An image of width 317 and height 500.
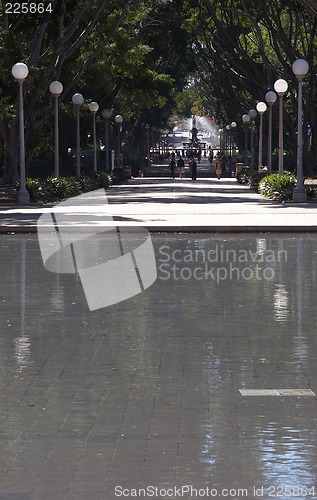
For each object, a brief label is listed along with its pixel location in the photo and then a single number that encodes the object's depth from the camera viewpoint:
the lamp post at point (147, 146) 112.46
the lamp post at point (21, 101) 36.78
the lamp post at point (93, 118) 57.34
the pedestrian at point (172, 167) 85.36
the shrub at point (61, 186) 39.81
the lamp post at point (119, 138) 74.50
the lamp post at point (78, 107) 49.59
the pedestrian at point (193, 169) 77.88
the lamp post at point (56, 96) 43.50
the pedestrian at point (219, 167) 84.00
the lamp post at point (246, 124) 73.41
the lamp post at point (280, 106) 42.97
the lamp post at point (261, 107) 56.25
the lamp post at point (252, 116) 67.27
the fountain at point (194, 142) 174.50
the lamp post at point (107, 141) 69.56
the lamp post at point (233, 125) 89.75
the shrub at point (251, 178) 54.67
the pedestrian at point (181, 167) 85.01
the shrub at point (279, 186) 40.16
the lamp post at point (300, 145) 37.91
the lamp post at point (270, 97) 47.53
